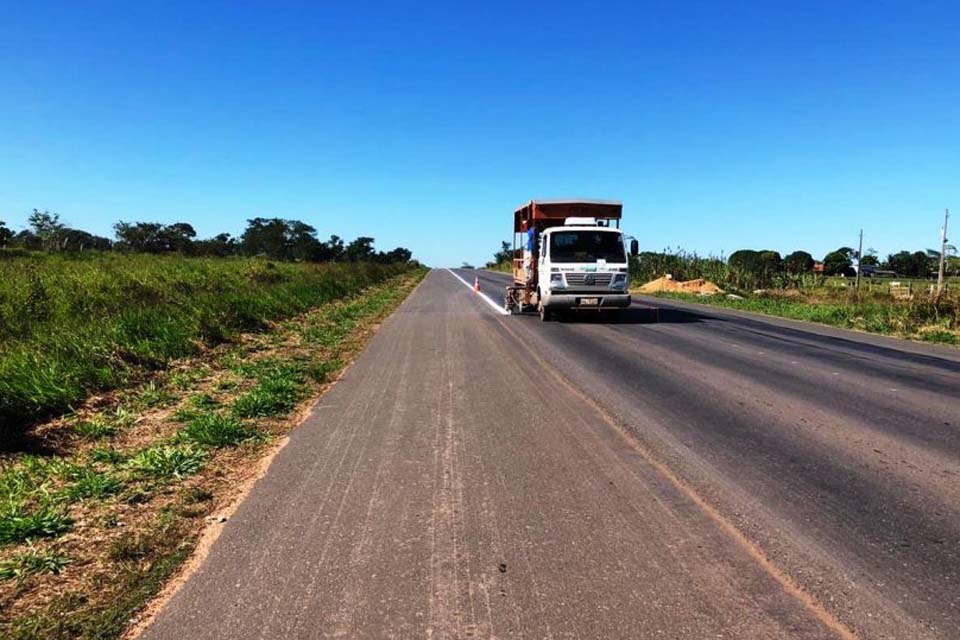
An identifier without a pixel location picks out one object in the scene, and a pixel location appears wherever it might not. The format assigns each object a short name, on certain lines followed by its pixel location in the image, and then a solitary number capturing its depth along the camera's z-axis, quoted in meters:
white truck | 16.25
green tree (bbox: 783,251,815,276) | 36.97
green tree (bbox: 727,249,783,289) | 36.19
